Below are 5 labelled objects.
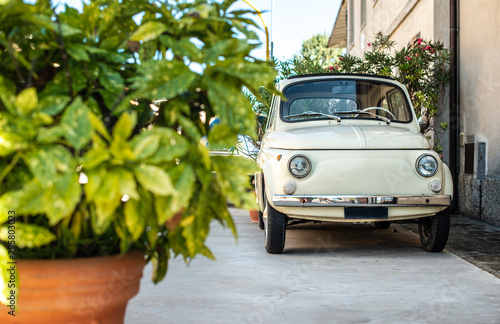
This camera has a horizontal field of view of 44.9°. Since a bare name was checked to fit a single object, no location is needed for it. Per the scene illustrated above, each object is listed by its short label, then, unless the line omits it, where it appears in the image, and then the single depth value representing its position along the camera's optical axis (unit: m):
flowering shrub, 9.91
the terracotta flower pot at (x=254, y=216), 8.67
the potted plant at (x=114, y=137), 1.53
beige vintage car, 5.49
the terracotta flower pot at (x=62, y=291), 1.84
